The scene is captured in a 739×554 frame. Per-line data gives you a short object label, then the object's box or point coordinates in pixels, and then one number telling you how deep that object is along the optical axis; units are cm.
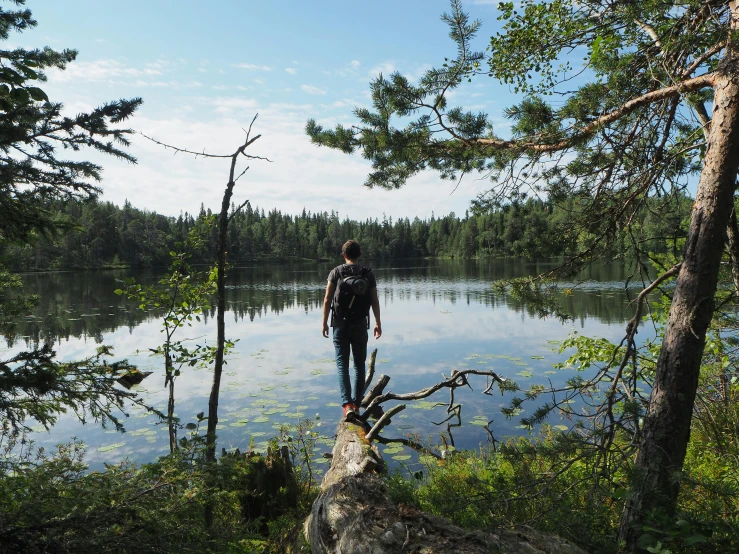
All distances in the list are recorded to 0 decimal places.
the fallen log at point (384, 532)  248
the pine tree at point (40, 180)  254
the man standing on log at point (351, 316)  544
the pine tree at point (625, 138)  255
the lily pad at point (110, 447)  743
